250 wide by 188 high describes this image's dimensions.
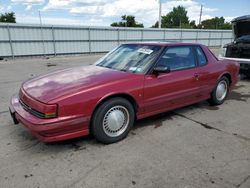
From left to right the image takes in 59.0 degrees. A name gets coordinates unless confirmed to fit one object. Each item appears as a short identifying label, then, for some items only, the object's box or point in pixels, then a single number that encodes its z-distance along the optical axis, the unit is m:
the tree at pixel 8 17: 44.26
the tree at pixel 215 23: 79.72
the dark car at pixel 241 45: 7.36
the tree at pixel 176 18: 89.50
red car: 2.84
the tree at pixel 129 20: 54.53
